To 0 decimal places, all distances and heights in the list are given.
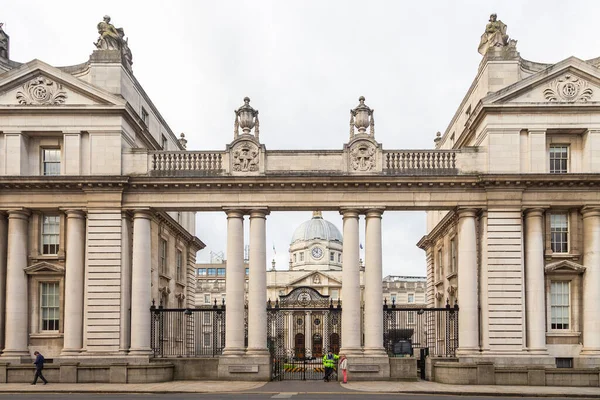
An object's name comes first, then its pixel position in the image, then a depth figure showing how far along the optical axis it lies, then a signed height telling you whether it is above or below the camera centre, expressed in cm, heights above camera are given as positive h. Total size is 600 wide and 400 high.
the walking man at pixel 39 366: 3241 -427
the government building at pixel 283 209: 3622 +285
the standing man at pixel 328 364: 3584 -455
